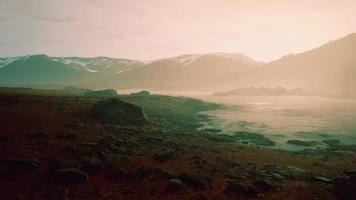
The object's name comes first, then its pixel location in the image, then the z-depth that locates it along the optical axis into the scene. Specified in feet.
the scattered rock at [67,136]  108.27
